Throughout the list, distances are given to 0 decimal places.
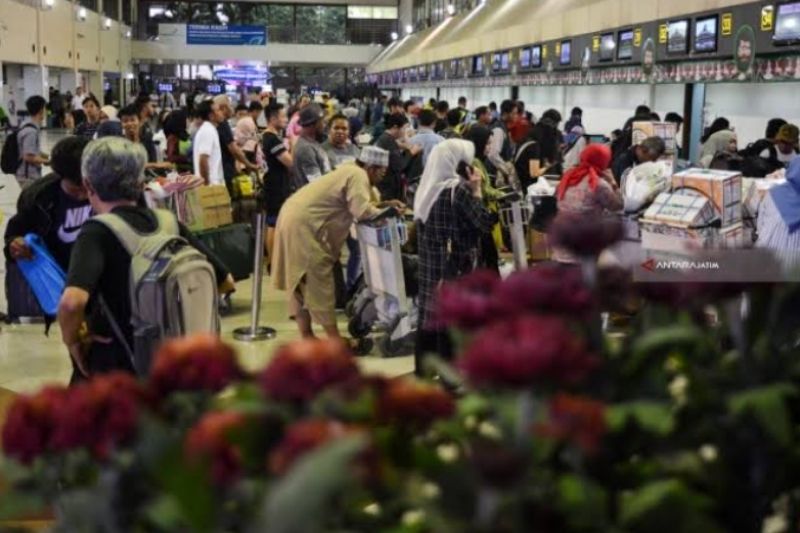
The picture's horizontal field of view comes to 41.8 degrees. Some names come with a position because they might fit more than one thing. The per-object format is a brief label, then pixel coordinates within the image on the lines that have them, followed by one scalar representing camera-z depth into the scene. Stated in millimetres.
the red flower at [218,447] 1010
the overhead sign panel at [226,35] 49000
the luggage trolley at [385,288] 6660
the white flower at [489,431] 1151
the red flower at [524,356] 955
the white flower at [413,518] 1136
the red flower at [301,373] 1070
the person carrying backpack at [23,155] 9521
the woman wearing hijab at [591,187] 6621
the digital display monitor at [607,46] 12562
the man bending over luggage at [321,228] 6461
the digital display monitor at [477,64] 21073
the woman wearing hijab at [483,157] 6909
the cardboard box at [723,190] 5973
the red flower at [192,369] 1175
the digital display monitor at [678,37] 10232
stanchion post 7703
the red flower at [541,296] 1115
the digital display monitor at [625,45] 11945
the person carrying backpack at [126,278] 3113
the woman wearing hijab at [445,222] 5691
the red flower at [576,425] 997
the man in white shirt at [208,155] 9352
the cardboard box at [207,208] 7668
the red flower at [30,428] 1130
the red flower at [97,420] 1080
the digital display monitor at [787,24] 7977
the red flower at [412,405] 1147
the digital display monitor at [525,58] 16750
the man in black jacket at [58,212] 4031
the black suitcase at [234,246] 7829
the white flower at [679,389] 1283
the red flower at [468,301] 1143
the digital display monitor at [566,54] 14384
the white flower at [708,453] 1271
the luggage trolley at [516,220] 7121
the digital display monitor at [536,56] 16125
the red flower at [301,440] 960
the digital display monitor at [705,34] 9523
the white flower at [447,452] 1203
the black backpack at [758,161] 7262
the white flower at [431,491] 1113
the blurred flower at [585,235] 1206
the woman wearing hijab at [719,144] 8797
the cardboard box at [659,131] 7973
